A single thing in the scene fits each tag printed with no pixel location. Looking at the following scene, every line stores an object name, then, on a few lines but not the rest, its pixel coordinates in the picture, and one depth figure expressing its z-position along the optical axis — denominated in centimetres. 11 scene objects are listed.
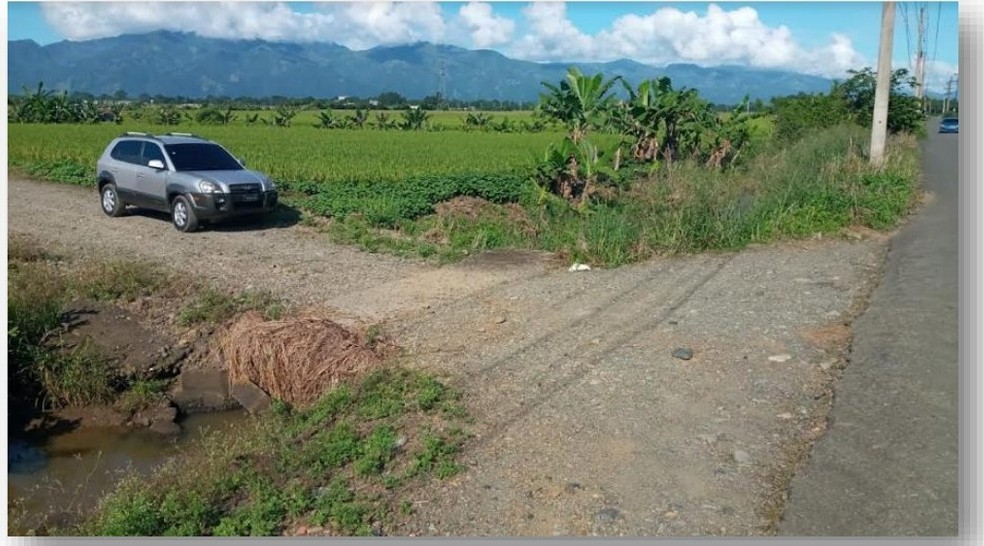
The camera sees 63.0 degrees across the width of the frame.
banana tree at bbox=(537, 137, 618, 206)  1534
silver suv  1306
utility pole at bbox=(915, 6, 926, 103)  5360
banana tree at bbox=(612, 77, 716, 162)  2167
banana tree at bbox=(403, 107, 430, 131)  4944
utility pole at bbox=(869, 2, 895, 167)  1684
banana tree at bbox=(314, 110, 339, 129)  4742
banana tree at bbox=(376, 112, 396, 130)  4955
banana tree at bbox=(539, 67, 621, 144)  1784
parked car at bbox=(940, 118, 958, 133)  4666
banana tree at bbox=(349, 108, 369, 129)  5072
